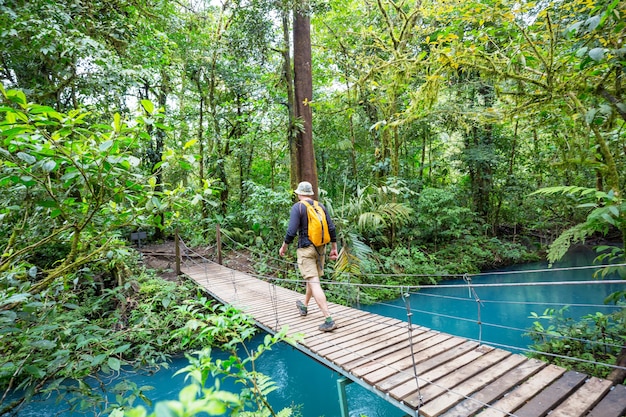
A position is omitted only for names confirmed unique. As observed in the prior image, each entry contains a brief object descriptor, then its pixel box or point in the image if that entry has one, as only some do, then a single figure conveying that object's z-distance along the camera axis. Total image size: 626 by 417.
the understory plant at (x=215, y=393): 0.46
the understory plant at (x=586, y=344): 3.27
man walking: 3.26
